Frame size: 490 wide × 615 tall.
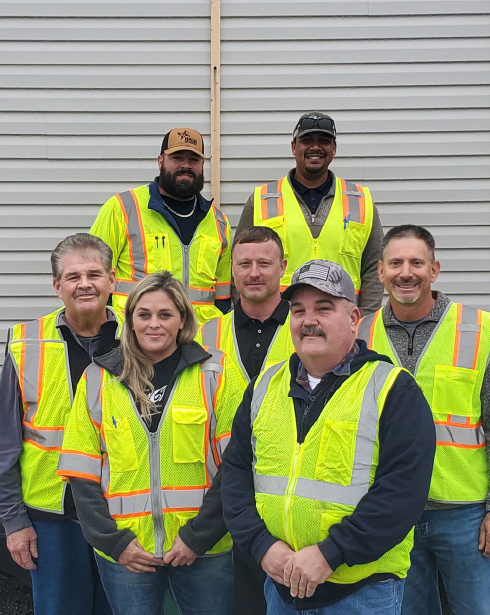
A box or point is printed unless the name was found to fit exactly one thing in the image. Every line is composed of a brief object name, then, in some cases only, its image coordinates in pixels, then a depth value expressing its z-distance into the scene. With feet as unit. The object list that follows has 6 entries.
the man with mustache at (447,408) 8.87
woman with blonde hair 8.14
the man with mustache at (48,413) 9.38
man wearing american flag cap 6.68
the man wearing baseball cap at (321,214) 12.50
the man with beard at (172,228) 12.58
